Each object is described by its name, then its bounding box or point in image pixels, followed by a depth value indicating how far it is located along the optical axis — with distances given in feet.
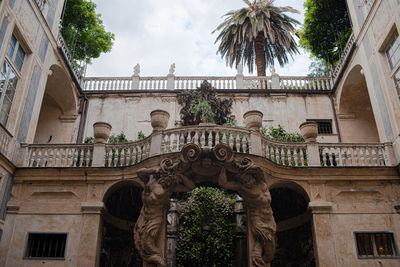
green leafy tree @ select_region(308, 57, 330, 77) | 91.46
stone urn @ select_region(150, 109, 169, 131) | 37.93
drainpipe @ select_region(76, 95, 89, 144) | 59.54
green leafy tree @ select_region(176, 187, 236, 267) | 45.73
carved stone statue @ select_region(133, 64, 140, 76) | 65.78
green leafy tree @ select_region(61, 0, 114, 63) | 69.31
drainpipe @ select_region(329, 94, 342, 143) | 59.42
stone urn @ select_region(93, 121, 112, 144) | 40.40
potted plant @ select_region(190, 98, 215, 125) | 40.19
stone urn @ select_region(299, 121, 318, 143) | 40.11
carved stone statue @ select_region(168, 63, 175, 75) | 65.36
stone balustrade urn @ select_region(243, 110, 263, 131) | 38.09
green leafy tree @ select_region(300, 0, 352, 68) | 63.98
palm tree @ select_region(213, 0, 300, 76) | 74.74
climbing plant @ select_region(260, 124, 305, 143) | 51.40
